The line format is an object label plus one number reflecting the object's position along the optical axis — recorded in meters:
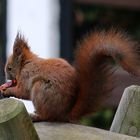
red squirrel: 5.67
